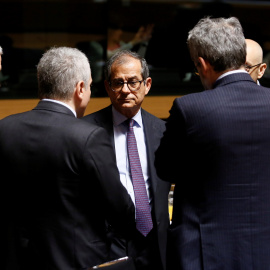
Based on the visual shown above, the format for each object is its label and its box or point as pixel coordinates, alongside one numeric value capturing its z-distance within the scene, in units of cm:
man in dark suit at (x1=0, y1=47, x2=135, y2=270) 608
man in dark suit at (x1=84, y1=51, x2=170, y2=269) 647
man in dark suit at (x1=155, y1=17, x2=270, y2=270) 607
